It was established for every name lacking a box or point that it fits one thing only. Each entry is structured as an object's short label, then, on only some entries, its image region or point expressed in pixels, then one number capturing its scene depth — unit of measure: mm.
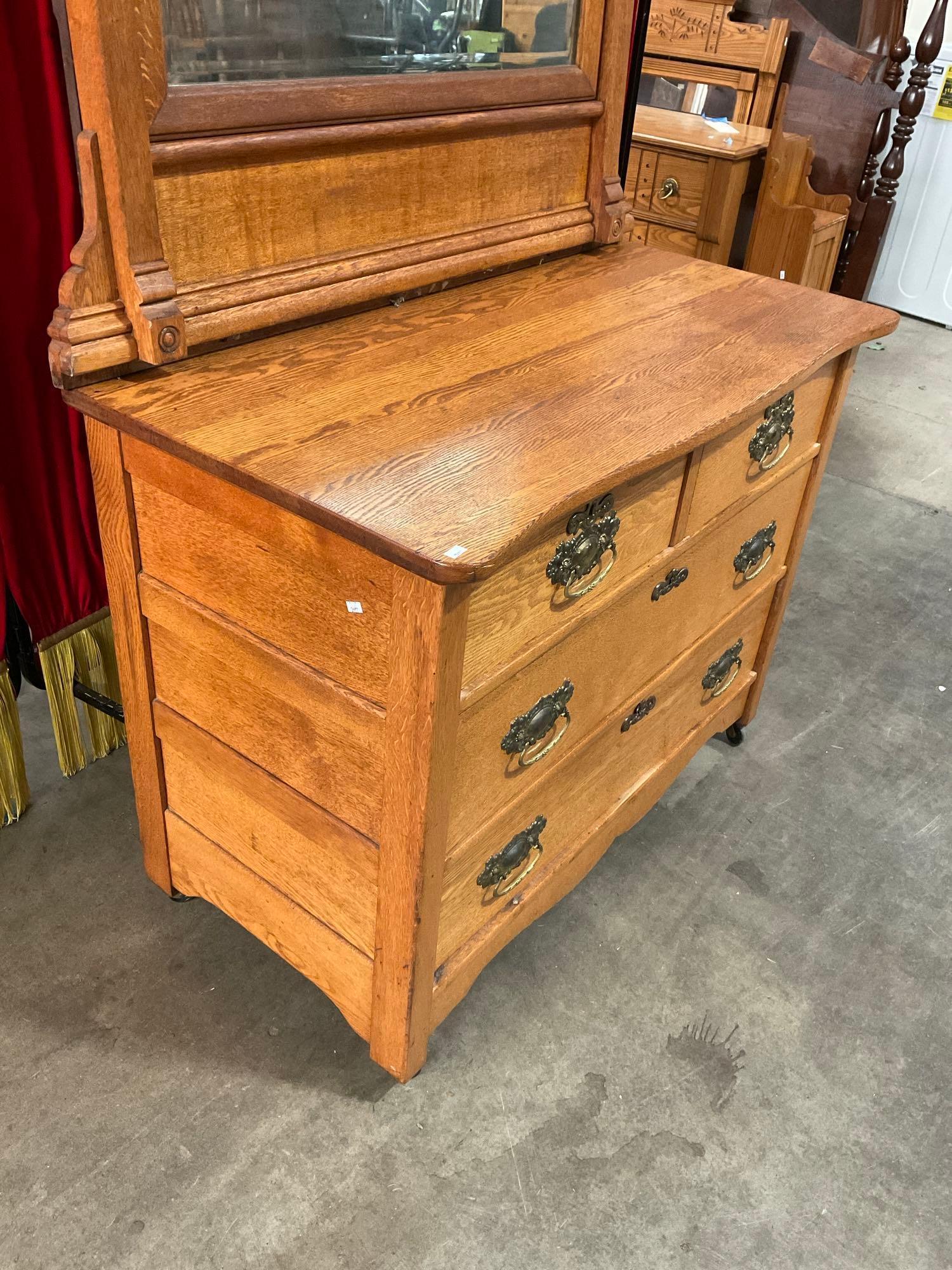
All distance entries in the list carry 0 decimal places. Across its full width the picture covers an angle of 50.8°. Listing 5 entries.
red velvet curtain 1157
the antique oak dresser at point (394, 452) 963
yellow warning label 3939
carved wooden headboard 3041
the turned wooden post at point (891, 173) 3256
